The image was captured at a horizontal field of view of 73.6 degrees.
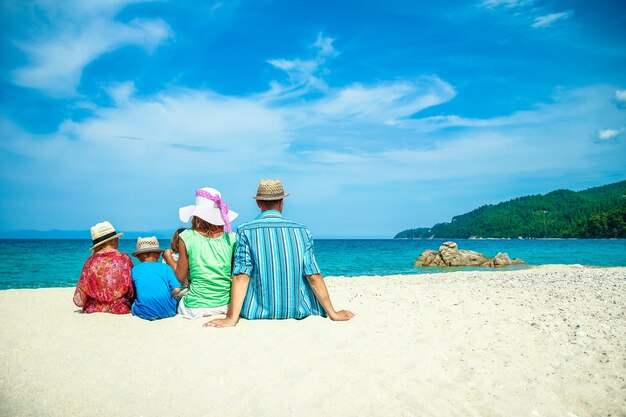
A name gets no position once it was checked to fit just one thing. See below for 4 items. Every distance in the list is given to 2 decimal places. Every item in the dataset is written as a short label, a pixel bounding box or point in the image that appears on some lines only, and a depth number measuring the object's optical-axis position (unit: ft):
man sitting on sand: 17.07
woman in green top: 18.26
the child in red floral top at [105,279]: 19.17
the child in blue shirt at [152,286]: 18.70
